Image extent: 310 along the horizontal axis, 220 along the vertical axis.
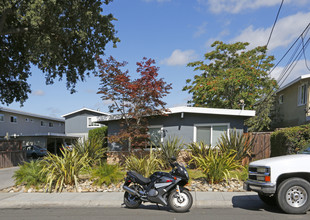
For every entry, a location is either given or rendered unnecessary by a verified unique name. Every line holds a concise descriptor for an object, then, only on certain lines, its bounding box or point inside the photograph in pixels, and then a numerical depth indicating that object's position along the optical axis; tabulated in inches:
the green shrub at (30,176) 395.5
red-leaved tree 533.0
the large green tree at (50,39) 532.1
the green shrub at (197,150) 510.6
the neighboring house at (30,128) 1275.8
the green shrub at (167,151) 514.7
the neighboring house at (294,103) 797.2
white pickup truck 249.9
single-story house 579.5
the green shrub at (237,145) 504.1
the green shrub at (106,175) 385.6
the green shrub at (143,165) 401.1
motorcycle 271.0
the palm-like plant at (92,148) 532.7
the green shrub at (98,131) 1046.4
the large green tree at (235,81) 995.3
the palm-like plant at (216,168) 378.9
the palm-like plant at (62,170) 379.9
